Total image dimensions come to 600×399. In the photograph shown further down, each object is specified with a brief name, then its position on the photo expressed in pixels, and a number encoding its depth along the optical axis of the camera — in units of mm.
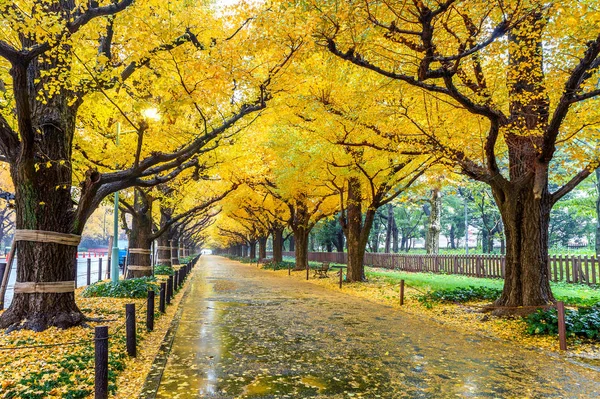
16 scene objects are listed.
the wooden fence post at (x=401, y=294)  13406
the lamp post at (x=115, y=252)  14496
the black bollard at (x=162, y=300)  11508
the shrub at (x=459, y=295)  13258
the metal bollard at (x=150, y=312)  9055
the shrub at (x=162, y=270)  24084
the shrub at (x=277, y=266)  33500
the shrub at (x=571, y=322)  8203
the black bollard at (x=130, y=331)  6805
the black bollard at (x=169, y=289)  13358
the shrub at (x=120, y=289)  13438
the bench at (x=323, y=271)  24681
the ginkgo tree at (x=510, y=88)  7363
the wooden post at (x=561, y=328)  7648
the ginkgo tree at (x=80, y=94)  8078
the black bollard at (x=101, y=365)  4781
